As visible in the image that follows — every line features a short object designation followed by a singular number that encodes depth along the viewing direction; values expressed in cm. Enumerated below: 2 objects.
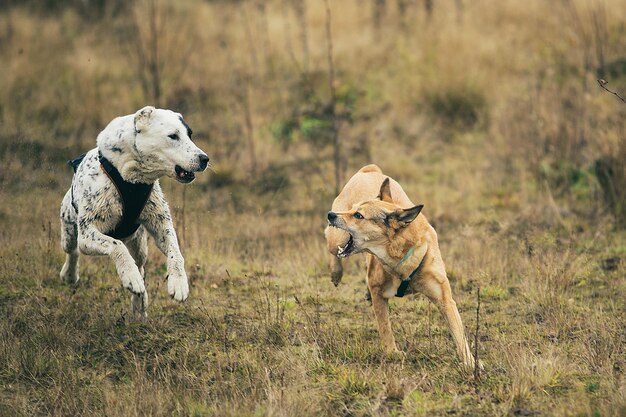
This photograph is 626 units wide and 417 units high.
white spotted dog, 1193
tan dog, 1166
